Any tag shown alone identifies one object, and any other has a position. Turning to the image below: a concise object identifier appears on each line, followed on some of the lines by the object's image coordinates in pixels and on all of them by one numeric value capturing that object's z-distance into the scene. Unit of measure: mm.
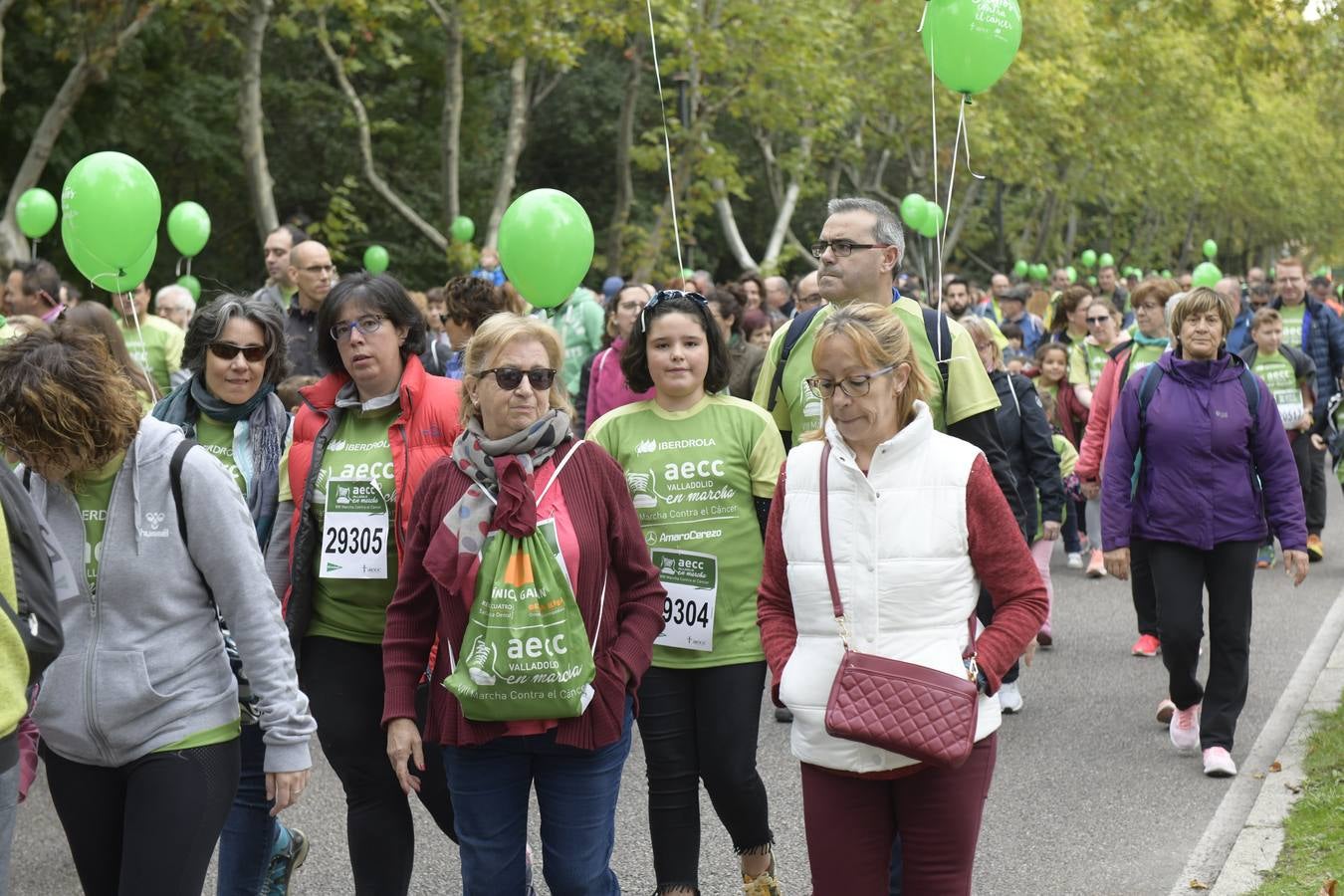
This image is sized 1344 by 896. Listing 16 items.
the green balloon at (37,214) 15617
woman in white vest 3627
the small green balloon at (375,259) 24172
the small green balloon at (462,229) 22578
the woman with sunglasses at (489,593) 3936
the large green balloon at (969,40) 7043
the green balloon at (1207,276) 16625
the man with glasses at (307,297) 7594
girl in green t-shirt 4820
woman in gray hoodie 3572
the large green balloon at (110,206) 7910
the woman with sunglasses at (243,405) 4883
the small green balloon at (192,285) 20464
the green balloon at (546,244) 7441
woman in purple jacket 6781
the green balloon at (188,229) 14133
